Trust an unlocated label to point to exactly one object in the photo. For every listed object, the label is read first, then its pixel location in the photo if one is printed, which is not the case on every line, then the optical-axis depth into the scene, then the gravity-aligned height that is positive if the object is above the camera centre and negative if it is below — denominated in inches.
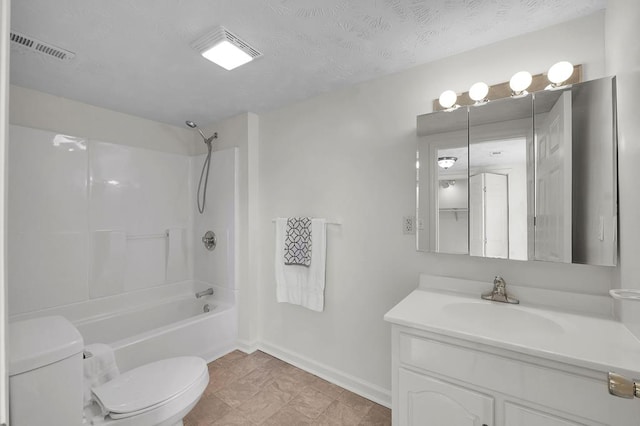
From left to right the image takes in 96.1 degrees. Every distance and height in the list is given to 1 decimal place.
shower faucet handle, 114.3 -9.9
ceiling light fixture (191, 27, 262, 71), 58.5 +36.2
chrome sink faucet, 59.7 -16.6
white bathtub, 83.6 -36.6
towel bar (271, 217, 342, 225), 85.9 -2.0
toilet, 41.7 -29.7
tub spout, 112.6 -30.6
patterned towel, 89.4 -8.5
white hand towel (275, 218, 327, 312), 87.3 -18.9
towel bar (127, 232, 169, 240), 104.0 -7.8
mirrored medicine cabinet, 50.5 +7.5
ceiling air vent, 58.0 +36.2
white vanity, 38.2 -22.6
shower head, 113.3 +30.6
